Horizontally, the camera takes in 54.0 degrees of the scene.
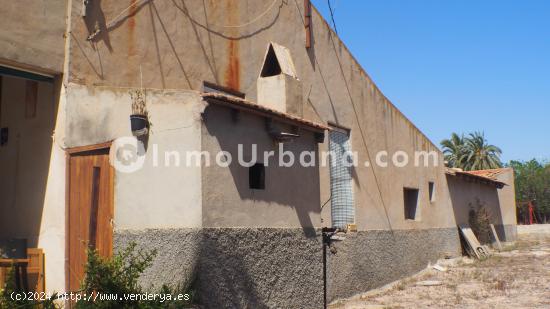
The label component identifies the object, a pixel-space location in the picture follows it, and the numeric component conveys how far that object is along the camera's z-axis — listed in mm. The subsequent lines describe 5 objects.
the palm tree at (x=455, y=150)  56375
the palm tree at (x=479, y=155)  54875
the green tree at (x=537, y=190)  54156
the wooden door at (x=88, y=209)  7652
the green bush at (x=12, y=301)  6441
